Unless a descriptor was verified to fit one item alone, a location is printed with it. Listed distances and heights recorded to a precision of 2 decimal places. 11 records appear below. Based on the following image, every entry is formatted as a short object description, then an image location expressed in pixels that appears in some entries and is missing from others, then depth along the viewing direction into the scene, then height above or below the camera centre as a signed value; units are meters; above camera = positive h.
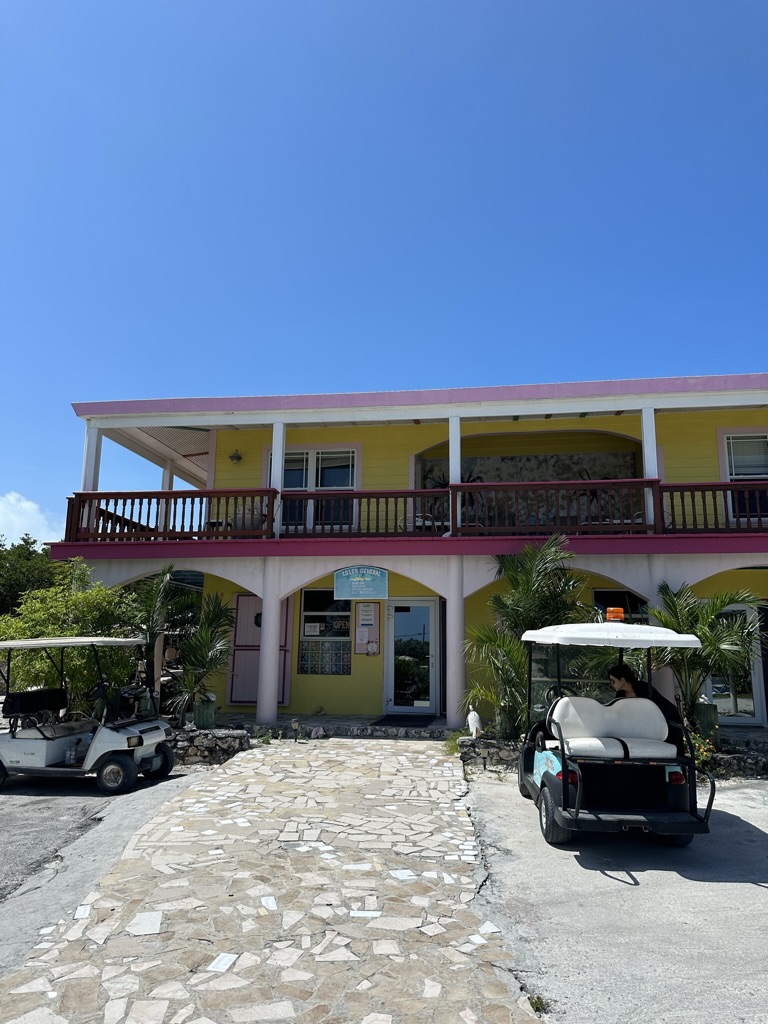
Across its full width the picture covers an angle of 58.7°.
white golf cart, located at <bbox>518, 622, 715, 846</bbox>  5.76 -1.05
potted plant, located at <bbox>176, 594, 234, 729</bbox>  10.76 -0.43
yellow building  11.57 +2.33
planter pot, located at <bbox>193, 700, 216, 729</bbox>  10.73 -1.21
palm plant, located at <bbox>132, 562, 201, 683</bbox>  10.91 +0.44
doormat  11.69 -1.46
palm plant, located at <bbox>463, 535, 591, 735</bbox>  9.42 +0.38
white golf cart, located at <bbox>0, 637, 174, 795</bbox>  8.42 -1.31
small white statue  9.84 -1.22
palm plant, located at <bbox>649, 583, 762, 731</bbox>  9.05 +0.03
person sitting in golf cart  6.75 -0.47
